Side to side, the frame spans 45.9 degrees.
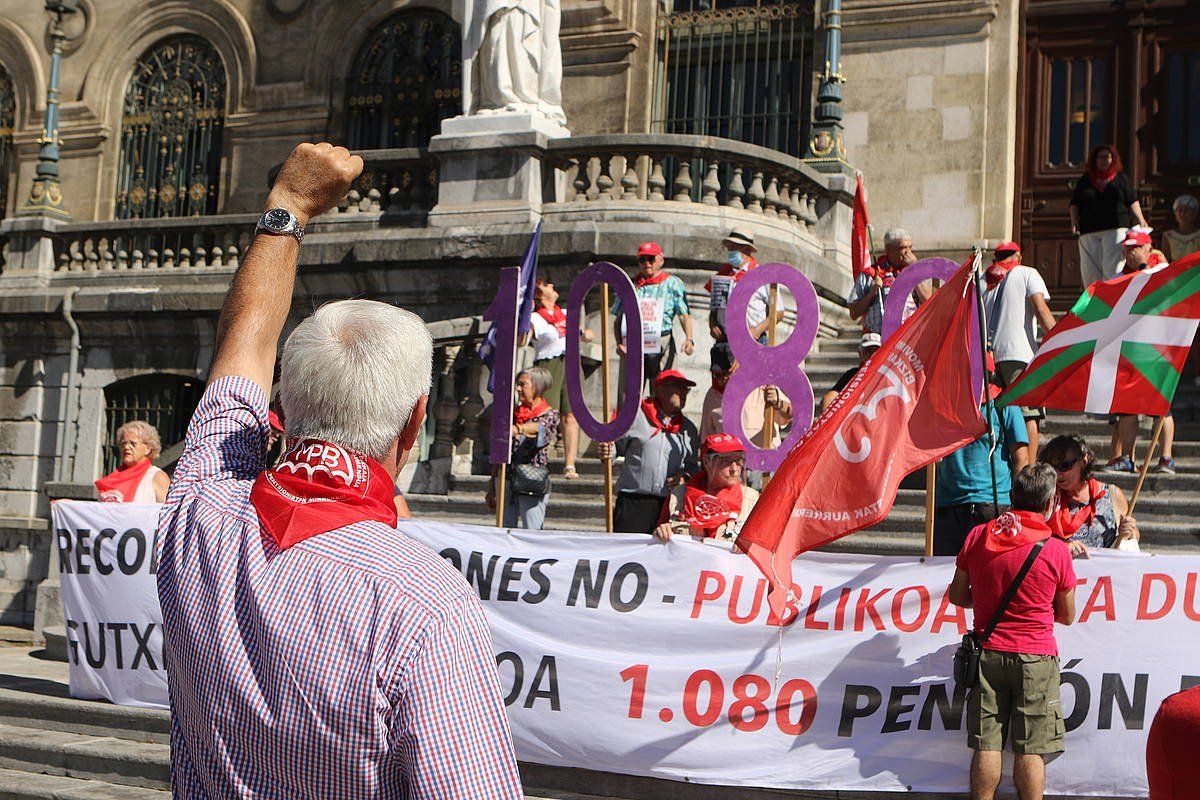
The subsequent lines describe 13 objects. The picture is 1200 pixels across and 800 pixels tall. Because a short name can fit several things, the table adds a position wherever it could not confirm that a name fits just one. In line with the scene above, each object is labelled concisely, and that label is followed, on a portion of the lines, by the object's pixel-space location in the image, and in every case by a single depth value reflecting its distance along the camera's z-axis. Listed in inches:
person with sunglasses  274.7
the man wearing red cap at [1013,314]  392.2
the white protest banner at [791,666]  245.1
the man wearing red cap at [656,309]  450.6
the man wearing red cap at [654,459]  355.6
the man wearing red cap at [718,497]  297.9
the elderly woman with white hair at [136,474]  366.0
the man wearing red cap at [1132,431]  390.3
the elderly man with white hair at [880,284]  406.6
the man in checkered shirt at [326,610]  79.7
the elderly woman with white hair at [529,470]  382.3
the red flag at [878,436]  237.8
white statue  561.3
